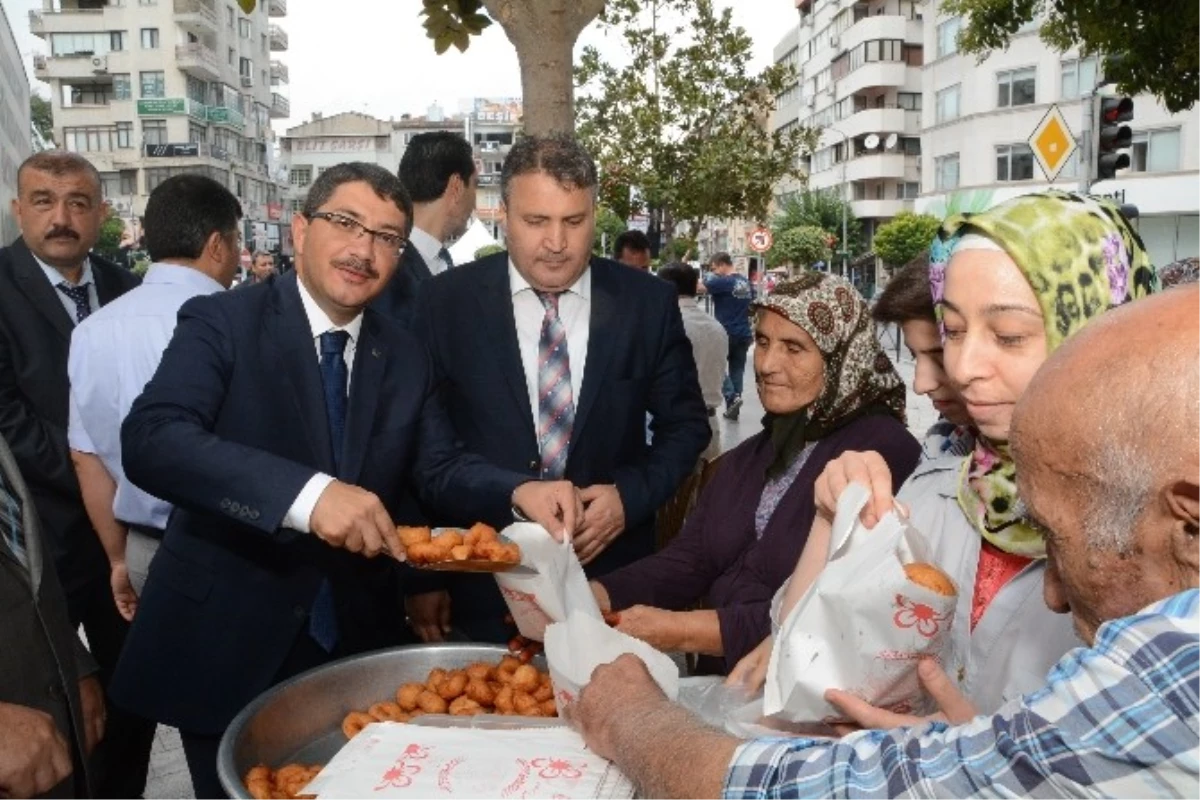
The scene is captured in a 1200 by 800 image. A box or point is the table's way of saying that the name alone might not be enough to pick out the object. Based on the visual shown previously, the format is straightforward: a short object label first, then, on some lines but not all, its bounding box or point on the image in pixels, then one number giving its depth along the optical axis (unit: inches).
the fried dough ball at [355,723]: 77.7
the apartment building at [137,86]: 2593.5
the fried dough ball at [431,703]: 79.4
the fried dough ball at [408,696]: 80.0
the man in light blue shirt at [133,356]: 137.0
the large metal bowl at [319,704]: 72.4
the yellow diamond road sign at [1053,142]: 466.6
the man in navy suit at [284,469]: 90.0
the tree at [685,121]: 633.6
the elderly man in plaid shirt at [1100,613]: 34.5
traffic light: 462.9
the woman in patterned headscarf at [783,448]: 107.3
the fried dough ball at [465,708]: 78.6
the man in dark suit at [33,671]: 69.4
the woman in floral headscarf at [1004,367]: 68.8
